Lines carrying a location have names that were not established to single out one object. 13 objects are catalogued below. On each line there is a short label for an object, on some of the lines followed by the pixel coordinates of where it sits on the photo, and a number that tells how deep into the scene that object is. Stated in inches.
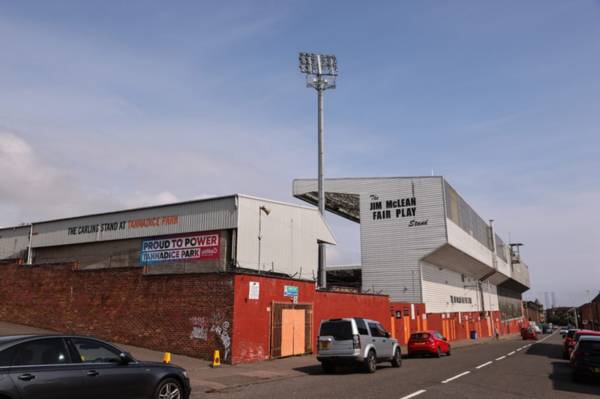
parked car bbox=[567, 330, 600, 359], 865.8
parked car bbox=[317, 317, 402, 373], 659.4
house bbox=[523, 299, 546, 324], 4921.3
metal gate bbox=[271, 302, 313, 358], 821.2
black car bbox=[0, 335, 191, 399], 271.0
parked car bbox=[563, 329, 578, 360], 936.9
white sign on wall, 775.7
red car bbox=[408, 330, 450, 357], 993.5
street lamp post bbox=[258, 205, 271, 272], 1040.4
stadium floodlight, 1686.1
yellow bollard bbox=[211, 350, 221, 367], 687.1
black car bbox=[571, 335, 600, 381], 550.0
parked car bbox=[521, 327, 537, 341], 2208.4
